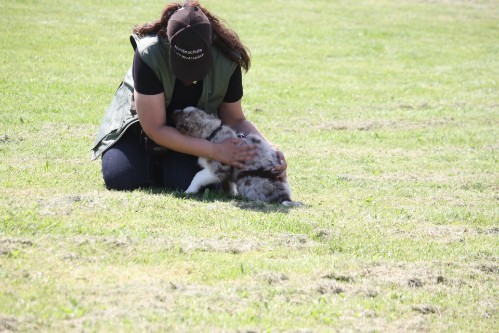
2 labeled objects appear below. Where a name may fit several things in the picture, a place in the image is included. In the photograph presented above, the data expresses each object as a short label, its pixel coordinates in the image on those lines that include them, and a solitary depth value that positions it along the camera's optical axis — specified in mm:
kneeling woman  16328
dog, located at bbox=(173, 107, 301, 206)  17406
